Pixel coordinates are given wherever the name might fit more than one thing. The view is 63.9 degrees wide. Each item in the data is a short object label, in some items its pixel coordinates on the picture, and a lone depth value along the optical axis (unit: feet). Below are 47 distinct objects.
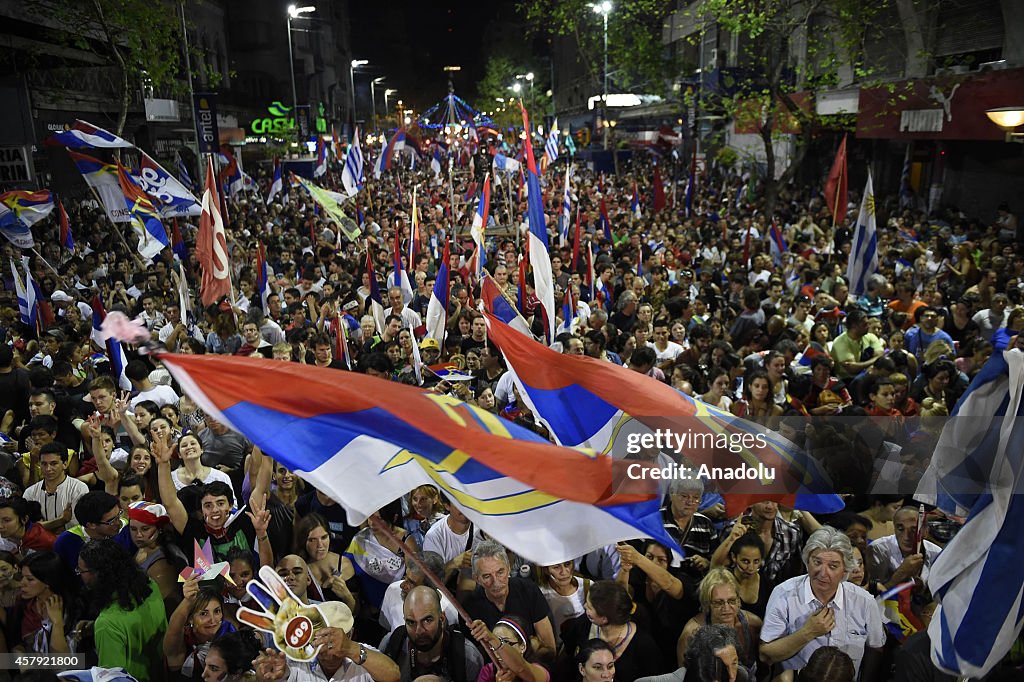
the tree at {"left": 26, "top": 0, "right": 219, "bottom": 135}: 58.44
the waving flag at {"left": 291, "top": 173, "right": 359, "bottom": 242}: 47.06
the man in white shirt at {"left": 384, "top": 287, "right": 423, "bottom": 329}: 33.58
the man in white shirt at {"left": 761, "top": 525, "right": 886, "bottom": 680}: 13.76
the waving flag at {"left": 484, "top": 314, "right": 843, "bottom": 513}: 16.20
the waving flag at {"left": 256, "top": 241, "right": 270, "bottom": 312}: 42.32
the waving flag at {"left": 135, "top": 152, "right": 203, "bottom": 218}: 40.65
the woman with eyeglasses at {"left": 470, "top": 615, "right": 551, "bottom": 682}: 12.53
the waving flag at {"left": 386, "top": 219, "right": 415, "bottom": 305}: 38.83
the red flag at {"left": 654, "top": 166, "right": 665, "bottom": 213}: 72.90
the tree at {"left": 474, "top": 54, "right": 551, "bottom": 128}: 238.48
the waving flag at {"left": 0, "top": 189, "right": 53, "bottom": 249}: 40.45
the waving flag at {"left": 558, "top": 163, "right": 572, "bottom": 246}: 55.16
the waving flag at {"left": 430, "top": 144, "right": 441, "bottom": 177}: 88.38
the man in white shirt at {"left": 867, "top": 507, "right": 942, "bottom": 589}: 15.12
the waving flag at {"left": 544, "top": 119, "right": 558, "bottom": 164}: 71.41
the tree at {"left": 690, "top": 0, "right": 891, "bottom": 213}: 59.36
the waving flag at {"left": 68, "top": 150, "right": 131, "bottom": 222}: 40.42
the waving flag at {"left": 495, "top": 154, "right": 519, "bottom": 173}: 63.16
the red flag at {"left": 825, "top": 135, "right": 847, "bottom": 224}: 47.78
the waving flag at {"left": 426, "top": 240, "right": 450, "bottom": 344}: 32.29
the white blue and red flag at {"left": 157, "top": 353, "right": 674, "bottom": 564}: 12.30
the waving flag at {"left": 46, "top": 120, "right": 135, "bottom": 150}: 41.16
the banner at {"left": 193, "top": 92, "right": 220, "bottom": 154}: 66.12
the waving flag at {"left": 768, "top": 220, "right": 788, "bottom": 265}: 47.65
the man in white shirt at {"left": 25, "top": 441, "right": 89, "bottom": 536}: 19.42
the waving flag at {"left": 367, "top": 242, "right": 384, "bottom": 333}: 34.47
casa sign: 122.62
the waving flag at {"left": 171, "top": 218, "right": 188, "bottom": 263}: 48.06
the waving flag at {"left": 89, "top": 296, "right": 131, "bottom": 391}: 26.23
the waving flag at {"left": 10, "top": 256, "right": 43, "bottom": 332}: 34.40
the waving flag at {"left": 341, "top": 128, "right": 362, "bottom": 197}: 59.62
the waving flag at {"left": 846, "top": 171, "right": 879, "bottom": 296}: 36.22
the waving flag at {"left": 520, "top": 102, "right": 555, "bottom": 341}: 28.68
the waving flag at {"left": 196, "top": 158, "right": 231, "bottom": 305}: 33.91
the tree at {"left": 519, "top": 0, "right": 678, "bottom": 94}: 91.66
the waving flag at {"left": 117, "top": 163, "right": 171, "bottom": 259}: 39.91
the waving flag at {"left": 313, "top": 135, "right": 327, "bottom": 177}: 87.19
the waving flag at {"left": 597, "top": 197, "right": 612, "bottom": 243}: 55.24
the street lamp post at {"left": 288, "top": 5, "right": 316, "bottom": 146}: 100.71
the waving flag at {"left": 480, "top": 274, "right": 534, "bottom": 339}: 30.42
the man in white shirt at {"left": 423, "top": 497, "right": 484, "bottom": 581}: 17.25
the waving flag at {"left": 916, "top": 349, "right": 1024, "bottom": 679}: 11.30
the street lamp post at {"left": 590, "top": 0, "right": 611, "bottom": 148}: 99.81
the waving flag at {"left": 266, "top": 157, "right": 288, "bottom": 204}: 75.51
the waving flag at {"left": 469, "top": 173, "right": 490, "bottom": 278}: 43.29
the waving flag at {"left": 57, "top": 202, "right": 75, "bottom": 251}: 47.78
